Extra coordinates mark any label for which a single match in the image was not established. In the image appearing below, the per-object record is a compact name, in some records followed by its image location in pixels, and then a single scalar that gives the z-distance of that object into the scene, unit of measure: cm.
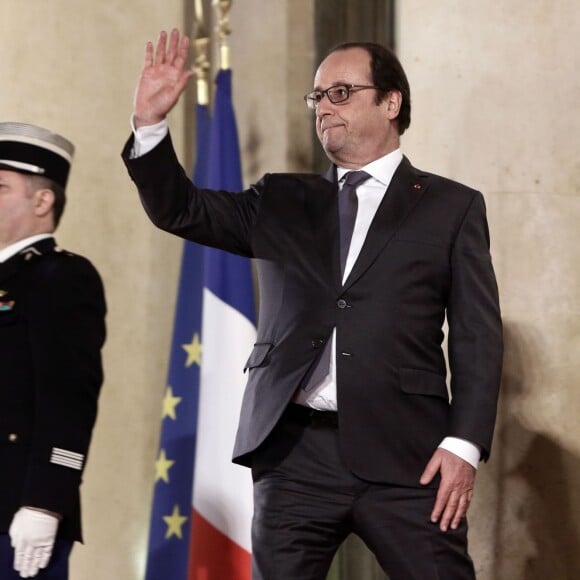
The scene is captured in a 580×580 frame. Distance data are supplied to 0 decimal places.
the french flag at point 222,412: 803
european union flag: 869
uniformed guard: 511
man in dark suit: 512
